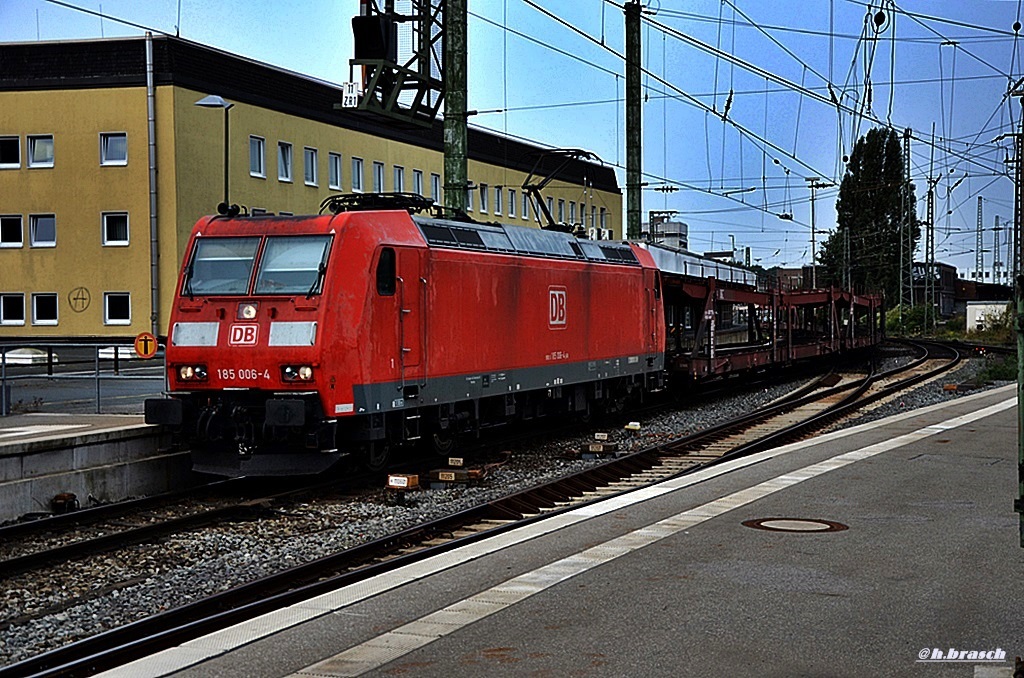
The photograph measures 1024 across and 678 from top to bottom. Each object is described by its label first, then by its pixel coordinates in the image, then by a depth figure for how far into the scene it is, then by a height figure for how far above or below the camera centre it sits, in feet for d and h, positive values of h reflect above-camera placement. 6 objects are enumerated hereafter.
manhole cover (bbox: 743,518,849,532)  31.89 -5.55
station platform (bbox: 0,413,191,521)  40.68 -5.05
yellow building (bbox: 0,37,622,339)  120.98 +16.24
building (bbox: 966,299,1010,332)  194.29 +0.49
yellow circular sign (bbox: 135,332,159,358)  53.52 -0.96
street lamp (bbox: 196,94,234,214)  82.79 +15.29
